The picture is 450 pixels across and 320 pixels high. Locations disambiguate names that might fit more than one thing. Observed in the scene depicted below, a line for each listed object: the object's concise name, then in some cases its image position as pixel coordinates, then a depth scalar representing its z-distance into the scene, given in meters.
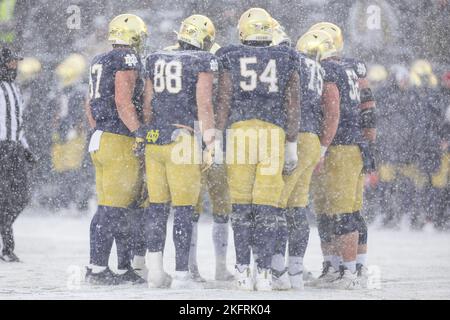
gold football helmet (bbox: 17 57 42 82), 32.78
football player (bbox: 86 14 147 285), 17.75
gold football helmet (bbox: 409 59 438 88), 31.77
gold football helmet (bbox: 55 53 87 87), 32.56
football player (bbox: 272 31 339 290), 17.56
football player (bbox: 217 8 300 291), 16.87
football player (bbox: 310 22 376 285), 18.41
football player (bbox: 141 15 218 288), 17.12
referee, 22.36
